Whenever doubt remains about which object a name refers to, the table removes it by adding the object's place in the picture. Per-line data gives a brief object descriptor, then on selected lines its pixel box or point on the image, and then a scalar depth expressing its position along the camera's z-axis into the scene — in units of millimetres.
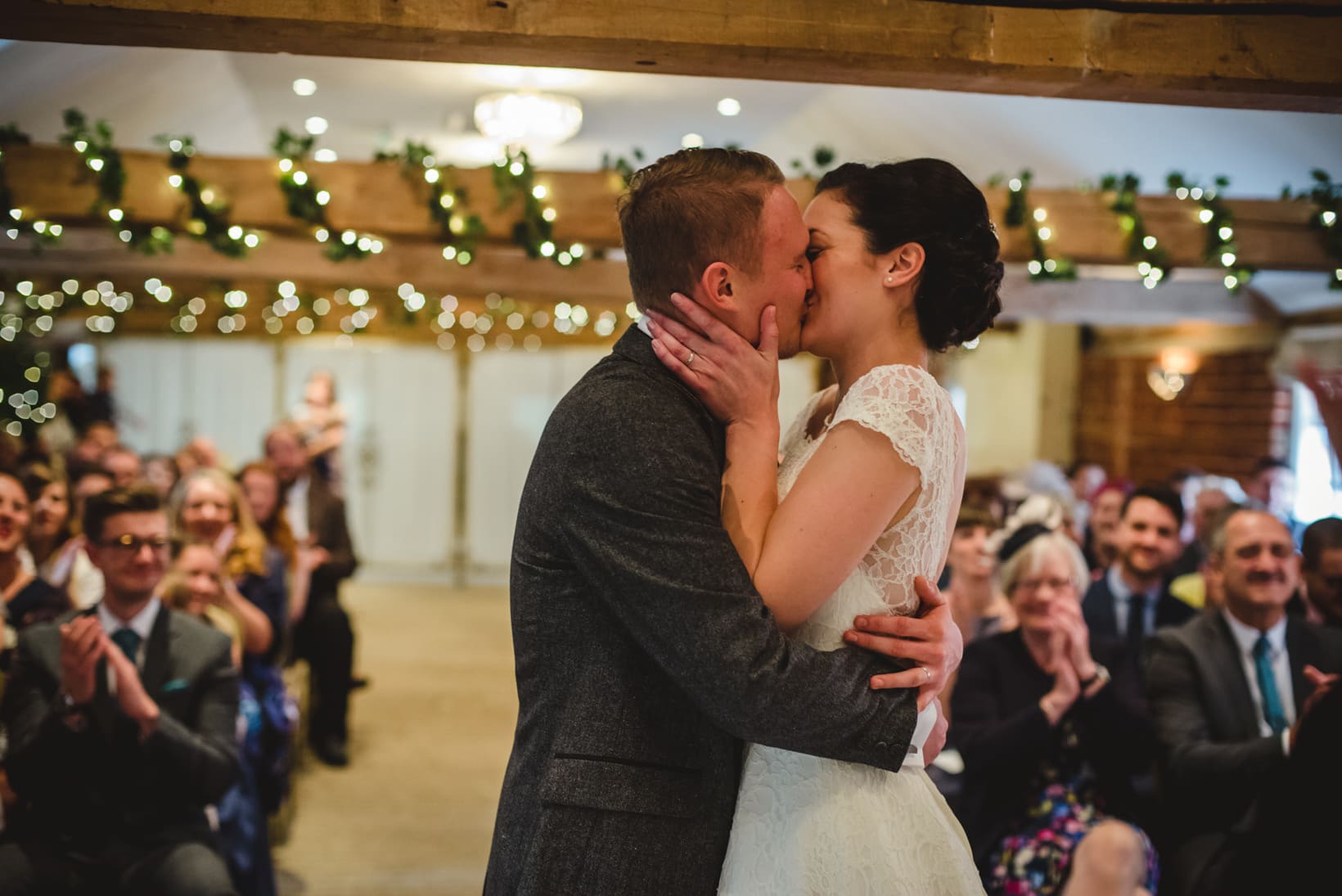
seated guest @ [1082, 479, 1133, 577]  5734
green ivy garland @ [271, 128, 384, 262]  4941
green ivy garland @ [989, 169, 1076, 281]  5418
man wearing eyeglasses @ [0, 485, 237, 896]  2846
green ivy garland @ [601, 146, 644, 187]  4922
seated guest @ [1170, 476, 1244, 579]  5965
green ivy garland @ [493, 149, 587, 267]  5094
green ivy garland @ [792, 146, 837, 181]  4891
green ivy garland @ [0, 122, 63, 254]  4684
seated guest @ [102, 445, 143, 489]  5781
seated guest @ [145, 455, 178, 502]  7262
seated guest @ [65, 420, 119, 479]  6695
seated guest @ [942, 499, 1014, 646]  3984
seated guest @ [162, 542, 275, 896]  3373
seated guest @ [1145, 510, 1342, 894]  2980
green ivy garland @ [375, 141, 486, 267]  5094
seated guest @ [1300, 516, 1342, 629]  3674
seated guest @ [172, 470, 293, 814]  4246
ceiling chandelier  5910
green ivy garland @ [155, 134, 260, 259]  4906
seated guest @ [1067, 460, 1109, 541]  8258
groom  1362
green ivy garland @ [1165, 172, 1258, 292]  5297
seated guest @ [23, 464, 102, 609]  4324
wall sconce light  9570
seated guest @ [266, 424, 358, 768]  5988
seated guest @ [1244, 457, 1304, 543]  7168
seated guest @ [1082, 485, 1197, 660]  4453
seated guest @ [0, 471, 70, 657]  3643
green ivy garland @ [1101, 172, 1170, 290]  5387
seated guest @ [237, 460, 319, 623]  5340
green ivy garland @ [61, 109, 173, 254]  4785
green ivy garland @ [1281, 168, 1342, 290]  5105
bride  1450
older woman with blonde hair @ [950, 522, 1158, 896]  2854
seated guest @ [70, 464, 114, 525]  4957
